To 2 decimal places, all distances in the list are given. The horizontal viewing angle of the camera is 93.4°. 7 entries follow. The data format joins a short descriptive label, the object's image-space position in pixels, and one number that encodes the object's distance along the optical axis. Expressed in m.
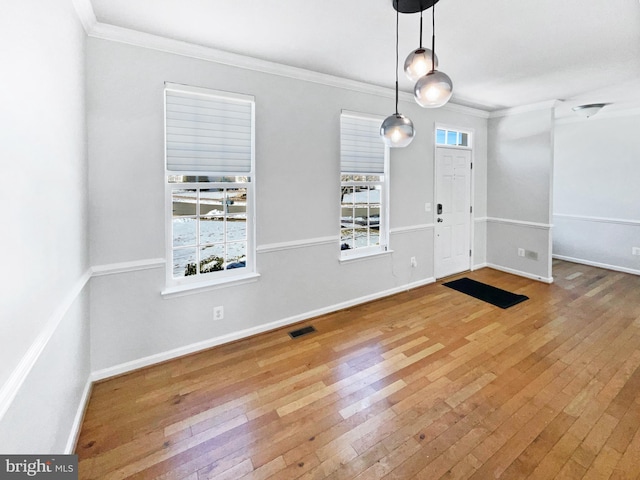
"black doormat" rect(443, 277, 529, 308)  3.81
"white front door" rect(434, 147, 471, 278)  4.52
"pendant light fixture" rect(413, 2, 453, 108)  1.58
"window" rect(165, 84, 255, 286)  2.55
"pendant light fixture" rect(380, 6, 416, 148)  1.96
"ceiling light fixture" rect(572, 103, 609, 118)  4.31
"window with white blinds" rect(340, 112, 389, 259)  3.56
